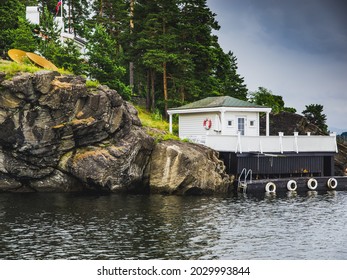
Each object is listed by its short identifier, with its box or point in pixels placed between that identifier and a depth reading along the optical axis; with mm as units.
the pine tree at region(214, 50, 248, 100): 63597
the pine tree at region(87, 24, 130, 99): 51750
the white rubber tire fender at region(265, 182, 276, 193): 40059
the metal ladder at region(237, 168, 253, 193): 39594
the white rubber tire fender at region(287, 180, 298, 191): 40938
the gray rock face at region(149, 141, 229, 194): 37750
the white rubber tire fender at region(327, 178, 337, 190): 42438
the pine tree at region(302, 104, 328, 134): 59281
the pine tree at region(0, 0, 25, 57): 51469
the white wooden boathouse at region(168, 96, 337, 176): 41156
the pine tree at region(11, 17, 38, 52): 49625
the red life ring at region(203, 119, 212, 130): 44969
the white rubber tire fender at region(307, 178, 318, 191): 41750
